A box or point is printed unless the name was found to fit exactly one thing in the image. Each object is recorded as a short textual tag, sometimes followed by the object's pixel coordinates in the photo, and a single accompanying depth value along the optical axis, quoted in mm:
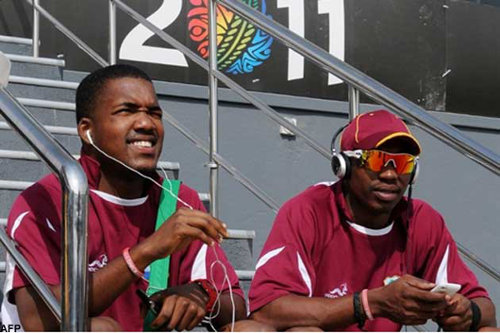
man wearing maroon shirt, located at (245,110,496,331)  4969
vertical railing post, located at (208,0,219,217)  6862
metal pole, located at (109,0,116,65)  8296
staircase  6921
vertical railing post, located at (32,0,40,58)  8885
